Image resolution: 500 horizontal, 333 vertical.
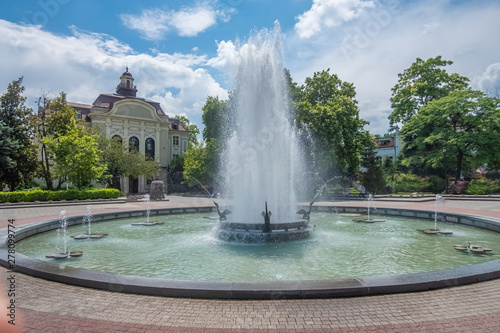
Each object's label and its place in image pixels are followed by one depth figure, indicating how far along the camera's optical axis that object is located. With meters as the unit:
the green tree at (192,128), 74.84
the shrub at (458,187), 33.38
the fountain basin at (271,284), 5.22
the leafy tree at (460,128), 33.28
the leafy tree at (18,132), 32.44
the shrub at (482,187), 32.72
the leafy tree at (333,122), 35.47
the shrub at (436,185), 38.06
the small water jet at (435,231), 12.35
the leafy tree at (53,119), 32.97
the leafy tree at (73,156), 30.12
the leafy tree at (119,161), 41.50
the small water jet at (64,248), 8.63
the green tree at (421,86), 41.03
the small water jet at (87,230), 11.77
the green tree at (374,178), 37.31
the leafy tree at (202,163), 42.47
